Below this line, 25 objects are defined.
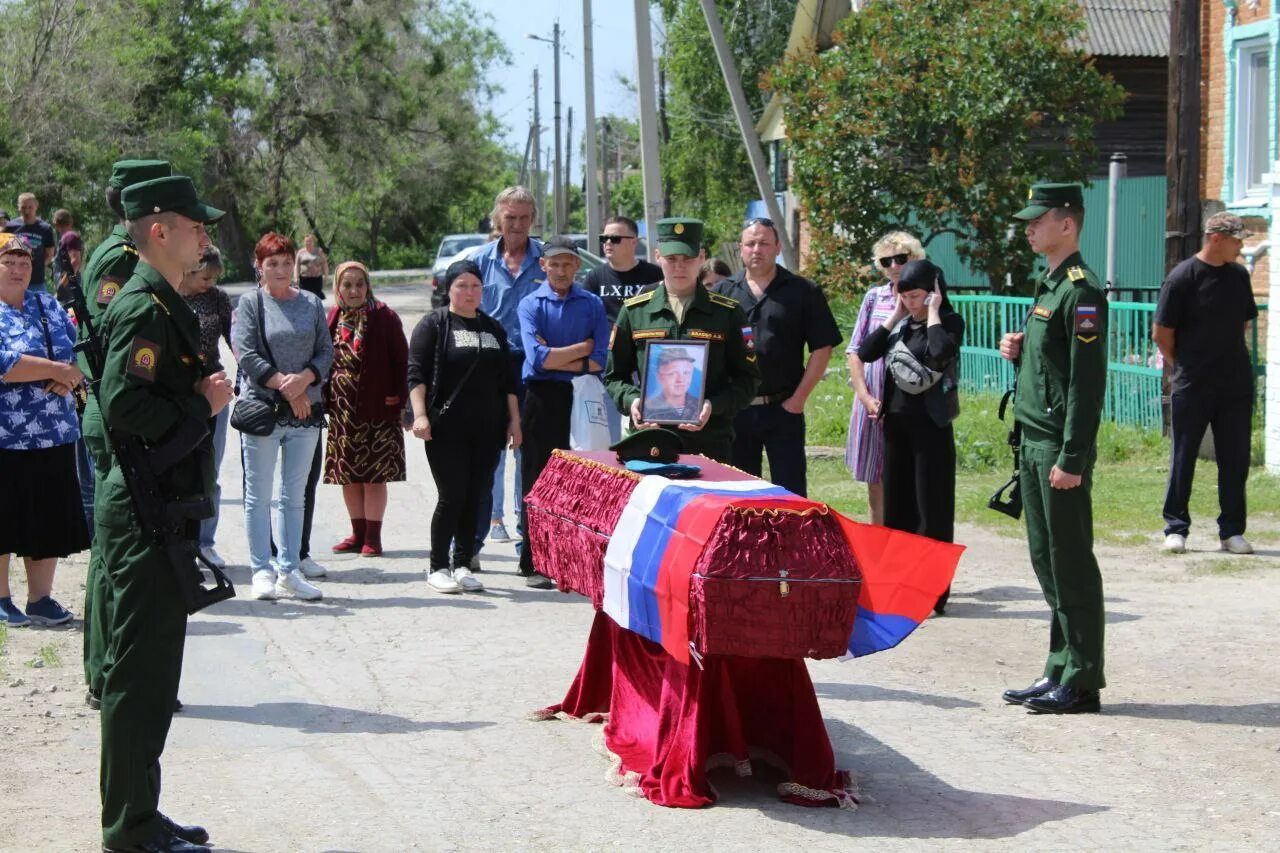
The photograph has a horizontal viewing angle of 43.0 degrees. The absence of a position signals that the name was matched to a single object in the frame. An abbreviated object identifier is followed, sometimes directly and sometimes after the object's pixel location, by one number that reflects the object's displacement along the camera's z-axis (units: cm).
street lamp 5732
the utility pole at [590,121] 3412
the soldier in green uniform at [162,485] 493
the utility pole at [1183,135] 1404
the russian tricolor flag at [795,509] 538
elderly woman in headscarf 1038
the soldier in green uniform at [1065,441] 667
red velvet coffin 523
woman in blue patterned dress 826
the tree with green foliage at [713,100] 4634
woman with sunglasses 909
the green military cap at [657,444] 634
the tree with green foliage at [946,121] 2111
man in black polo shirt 884
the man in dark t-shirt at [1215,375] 1057
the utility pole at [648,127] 1997
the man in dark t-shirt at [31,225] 1752
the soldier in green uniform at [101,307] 525
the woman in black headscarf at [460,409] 948
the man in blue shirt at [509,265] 1027
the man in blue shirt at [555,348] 955
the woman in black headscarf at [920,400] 877
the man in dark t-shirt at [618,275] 1003
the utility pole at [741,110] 2189
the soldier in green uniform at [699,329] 773
